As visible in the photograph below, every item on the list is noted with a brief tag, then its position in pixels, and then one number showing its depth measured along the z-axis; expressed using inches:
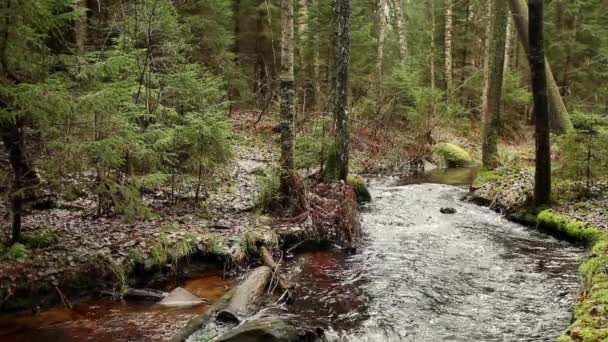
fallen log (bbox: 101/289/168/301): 285.4
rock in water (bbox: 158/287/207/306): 283.4
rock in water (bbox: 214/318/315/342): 215.5
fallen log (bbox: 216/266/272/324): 253.8
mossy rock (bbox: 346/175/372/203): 549.0
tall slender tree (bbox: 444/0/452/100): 1049.5
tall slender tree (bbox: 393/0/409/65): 1140.5
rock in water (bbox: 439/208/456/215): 498.0
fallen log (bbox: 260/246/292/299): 296.4
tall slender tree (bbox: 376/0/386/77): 1027.9
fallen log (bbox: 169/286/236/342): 232.7
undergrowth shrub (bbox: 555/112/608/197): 428.8
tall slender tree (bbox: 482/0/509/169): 601.9
